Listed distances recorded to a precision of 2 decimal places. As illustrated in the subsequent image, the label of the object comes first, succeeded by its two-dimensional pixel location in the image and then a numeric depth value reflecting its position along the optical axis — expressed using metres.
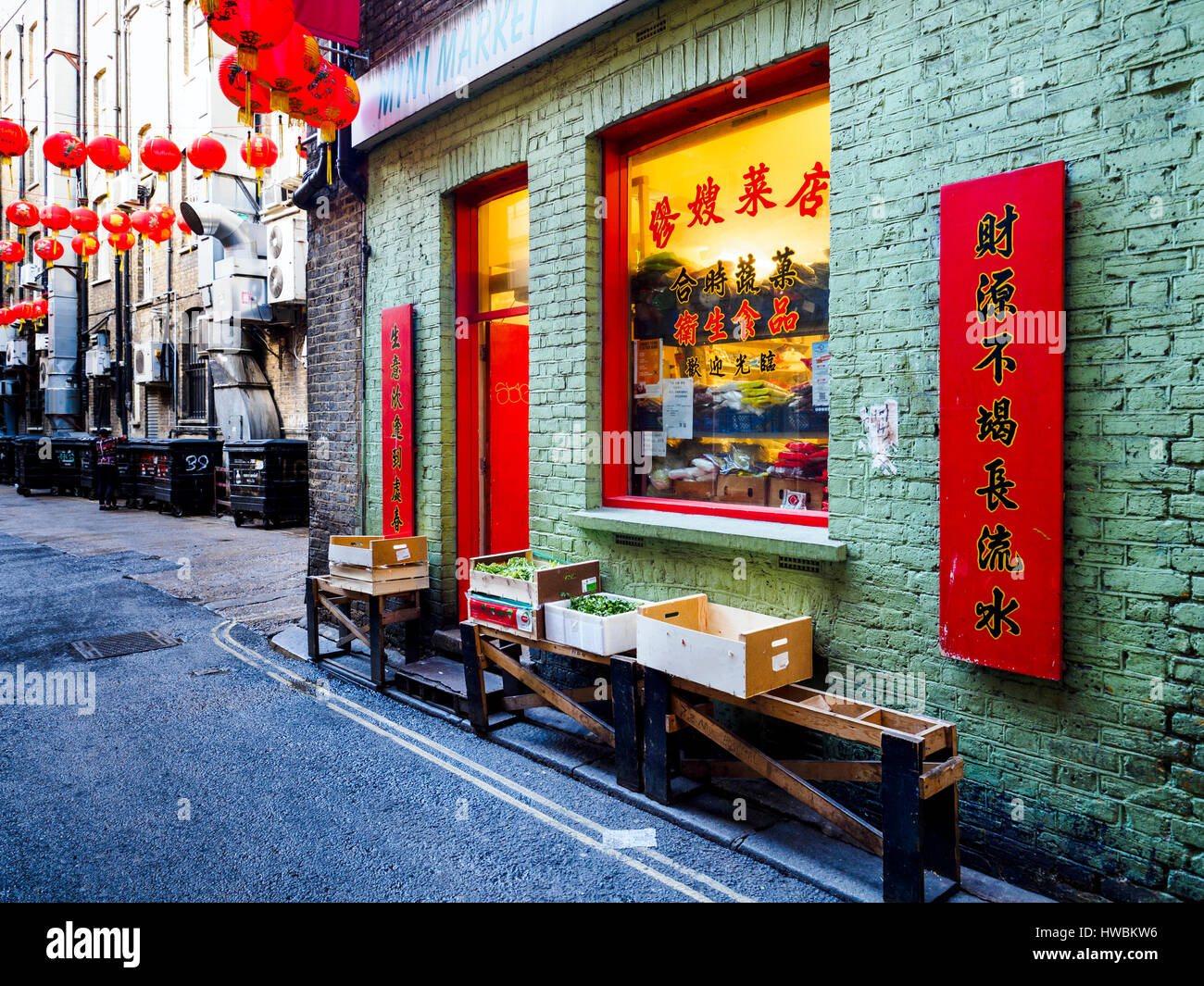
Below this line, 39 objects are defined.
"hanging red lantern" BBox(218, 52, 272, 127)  5.65
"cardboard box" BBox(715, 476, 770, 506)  4.87
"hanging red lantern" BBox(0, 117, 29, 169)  10.56
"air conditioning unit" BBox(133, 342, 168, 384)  21.56
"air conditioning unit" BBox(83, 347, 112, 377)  24.56
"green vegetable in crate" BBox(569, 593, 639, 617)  4.78
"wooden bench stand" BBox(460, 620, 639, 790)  4.36
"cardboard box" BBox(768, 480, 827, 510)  4.57
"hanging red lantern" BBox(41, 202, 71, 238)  14.12
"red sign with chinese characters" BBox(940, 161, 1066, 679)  3.30
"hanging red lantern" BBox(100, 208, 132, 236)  13.44
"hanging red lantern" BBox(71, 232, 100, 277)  15.38
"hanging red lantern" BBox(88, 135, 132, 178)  10.80
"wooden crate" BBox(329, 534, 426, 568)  6.38
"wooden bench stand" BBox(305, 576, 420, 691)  6.35
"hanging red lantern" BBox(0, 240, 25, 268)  17.02
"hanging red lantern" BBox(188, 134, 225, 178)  9.74
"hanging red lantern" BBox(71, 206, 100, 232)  14.14
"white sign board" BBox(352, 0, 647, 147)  5.27
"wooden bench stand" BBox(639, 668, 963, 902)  3.23
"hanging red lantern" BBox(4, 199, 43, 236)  14.63
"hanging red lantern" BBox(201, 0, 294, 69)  4.89
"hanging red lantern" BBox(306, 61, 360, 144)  6.04
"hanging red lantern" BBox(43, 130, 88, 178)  10.39
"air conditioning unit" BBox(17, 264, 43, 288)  28.67
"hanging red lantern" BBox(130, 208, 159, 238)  13.44
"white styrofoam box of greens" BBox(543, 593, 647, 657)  4.54
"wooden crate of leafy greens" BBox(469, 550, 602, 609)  4.98
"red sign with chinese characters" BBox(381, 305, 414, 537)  7.06
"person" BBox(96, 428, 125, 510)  20.14
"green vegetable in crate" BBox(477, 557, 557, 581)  5.26
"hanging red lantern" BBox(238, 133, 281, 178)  9.69
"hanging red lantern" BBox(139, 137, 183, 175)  10.41
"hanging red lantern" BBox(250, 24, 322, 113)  5.55
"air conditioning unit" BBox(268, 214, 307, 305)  15.80
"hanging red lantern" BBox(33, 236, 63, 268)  16.20
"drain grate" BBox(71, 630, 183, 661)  7.29
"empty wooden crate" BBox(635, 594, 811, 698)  3.73
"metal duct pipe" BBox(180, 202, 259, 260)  16.73
